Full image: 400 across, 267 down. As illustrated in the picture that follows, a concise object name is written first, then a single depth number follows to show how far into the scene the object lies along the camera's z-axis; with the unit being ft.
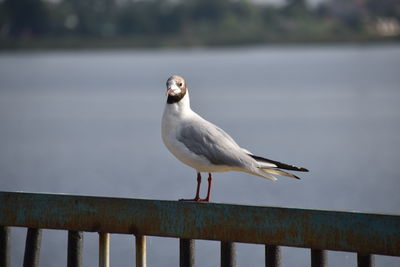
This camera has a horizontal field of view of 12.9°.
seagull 34.19
